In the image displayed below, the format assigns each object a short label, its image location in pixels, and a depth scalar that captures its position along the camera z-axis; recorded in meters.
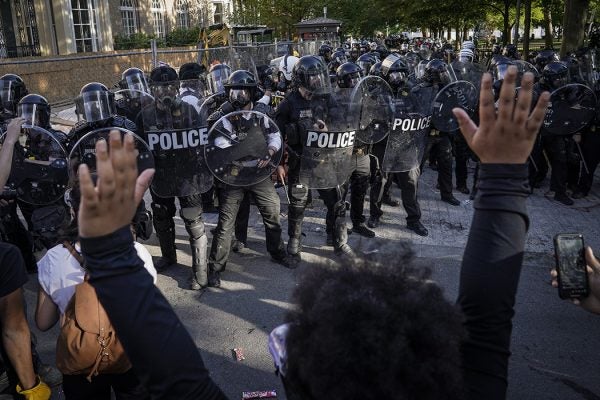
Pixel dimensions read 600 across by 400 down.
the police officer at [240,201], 4.99
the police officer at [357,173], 5.89
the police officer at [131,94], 5.78
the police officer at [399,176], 6.07
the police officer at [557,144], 7.04
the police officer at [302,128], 5.18
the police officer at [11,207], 4.91
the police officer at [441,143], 6.99
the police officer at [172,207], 4.51
